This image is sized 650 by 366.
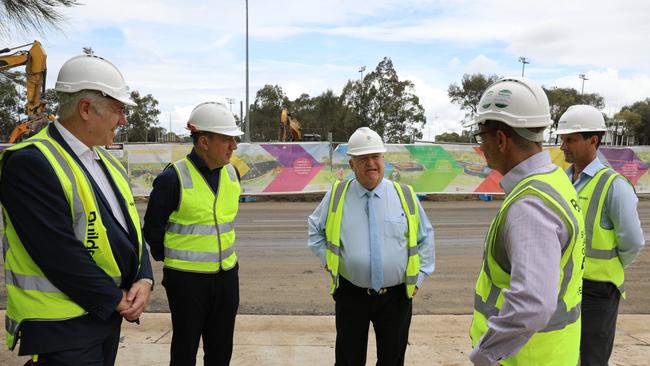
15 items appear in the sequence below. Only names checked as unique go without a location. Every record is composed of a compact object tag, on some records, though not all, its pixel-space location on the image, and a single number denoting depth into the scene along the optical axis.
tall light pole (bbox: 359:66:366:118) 52.69
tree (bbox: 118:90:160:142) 55.72
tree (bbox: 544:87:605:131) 59.03
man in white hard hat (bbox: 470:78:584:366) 1.83
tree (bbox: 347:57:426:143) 50.88
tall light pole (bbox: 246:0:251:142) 26.38
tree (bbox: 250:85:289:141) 64.56
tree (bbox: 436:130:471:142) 61.61
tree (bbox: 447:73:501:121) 59.67
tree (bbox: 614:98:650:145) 67.38
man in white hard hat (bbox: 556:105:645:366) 3.20
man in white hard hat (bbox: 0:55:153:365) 2.13
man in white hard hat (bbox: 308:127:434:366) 3.46
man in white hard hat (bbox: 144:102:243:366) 3.42
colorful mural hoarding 16.55
